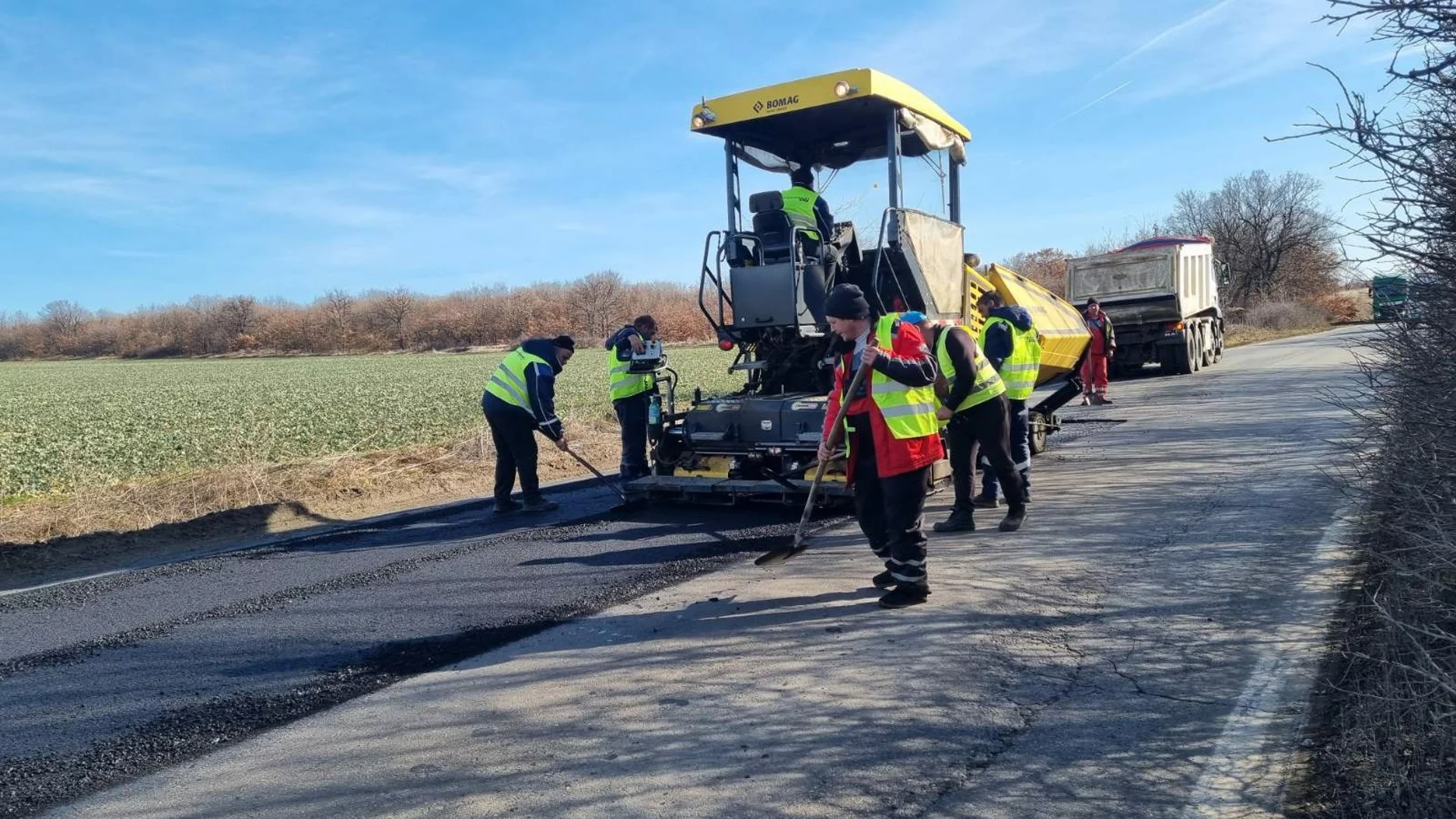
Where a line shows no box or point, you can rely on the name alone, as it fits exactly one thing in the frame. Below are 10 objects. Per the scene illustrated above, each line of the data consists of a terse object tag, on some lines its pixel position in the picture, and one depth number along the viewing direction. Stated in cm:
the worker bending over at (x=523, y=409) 834
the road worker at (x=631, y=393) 891
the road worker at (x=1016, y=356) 702
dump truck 2047
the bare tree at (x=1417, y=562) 262
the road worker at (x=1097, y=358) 1541
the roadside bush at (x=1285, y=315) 3853
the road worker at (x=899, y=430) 489
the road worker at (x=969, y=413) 628
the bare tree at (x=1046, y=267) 2708
